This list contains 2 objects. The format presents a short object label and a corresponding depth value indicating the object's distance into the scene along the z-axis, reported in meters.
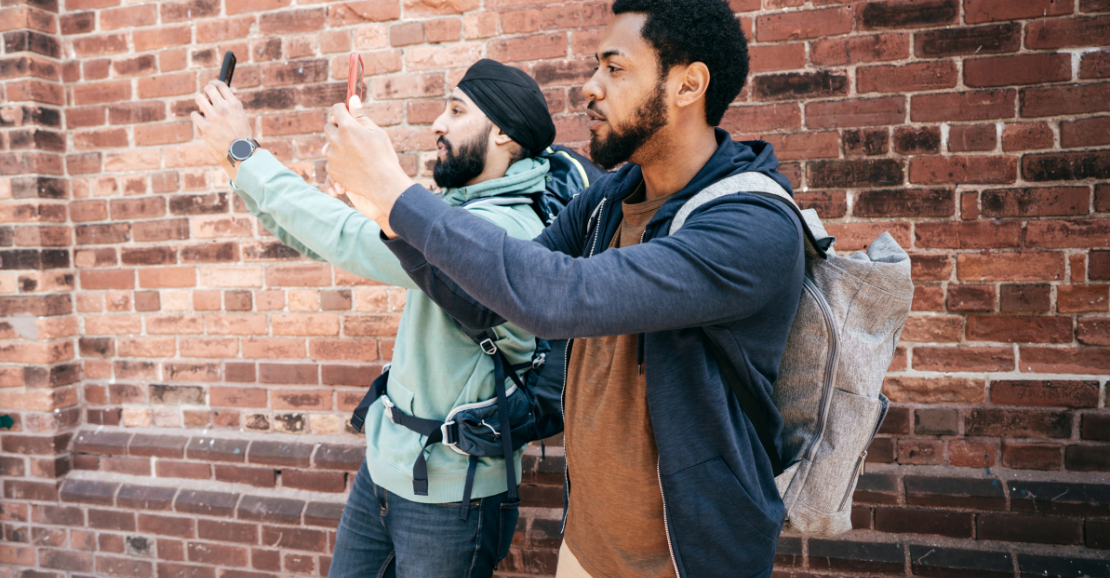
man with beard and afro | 0.96
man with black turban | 1.50
